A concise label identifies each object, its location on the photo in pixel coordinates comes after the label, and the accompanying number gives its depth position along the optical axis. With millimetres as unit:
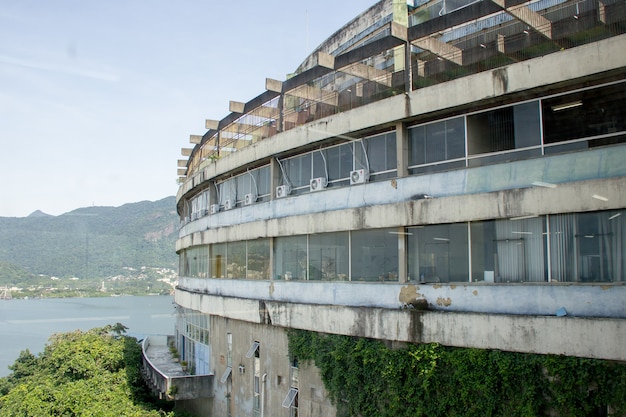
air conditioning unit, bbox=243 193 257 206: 21500
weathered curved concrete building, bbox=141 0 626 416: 11703
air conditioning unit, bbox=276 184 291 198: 19391
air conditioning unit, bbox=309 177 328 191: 17766
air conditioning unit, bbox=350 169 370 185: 16312
